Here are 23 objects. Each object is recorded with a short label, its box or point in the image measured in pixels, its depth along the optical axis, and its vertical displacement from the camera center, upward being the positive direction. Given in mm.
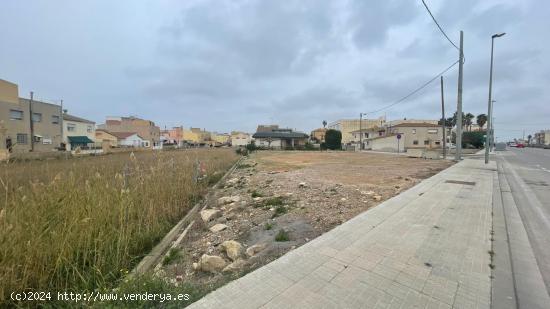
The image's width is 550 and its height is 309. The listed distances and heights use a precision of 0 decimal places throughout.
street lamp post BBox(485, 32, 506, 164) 21123 +4720
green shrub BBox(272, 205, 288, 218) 6664 -1625
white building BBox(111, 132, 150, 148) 72894 +1547
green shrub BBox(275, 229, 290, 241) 4777 -1603
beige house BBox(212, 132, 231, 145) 137250 +4151
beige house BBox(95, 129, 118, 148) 64519 +1837
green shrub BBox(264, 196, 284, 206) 7735 -1611
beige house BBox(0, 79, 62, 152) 34281 +3400
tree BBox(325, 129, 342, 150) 61156 +1540
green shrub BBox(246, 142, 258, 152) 55562 -330
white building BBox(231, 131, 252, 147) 106106 +2478
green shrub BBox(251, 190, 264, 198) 9242 -1655
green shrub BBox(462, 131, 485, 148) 65500 +1924
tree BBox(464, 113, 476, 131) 81438 +8531
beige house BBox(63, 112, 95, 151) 45491 +2306
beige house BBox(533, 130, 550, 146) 120688 +4733
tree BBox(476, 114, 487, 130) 81412 +8178
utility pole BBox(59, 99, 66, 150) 43531 +3364
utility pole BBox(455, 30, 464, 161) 22359 +4528
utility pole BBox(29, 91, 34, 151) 37500 +3403
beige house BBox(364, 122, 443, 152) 60491 +2347
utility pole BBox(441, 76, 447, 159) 29403 +4167
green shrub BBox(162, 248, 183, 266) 4523 -1888
